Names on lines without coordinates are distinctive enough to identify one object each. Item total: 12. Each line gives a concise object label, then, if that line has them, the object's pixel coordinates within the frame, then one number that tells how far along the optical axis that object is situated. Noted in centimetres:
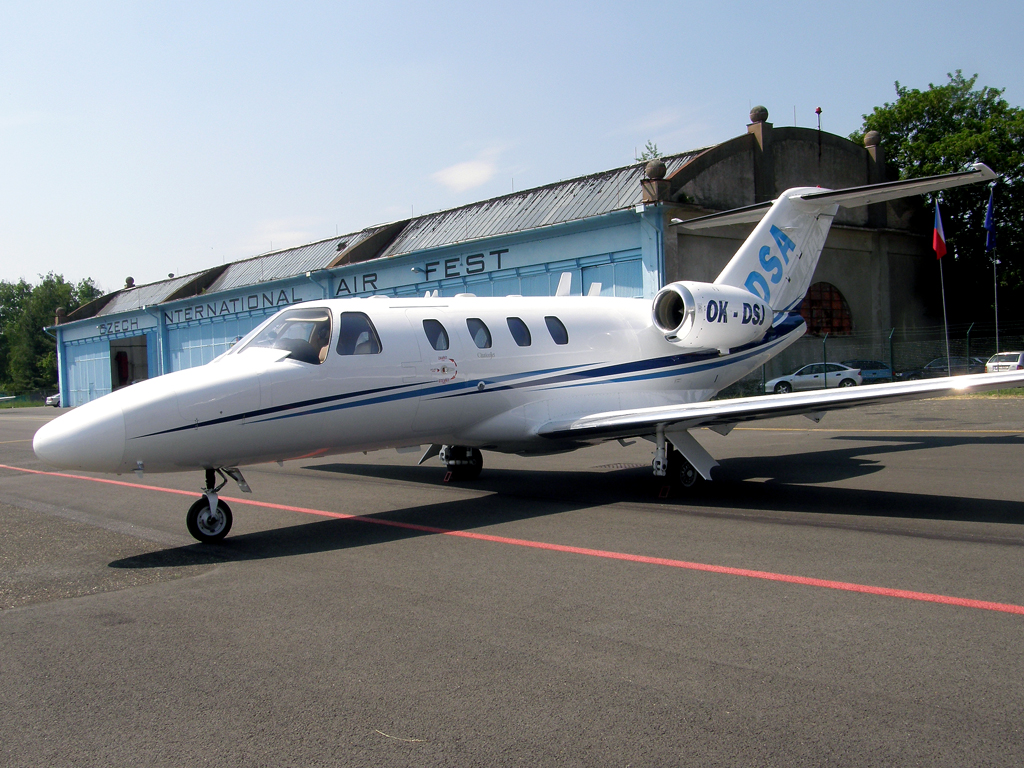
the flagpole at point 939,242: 3031
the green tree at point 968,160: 4197
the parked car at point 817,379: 3083
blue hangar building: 2761
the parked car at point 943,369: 3112
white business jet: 782
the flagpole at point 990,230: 3278
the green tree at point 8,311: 12221
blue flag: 3281
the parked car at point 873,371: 3148
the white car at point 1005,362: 2814
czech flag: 3031
